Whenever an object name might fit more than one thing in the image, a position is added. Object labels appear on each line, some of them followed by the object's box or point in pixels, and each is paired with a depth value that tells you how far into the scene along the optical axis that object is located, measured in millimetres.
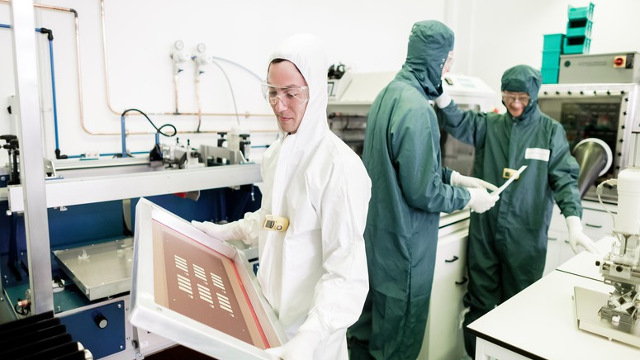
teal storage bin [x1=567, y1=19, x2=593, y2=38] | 2975
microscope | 1114
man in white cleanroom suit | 971
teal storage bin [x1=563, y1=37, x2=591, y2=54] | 3002
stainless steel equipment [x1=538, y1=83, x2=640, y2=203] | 2779
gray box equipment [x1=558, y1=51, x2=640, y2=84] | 2740
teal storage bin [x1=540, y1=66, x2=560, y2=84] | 3074
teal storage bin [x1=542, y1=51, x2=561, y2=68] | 3068
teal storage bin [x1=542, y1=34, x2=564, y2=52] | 3033
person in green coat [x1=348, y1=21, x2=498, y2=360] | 1571
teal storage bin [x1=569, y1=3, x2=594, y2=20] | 2988
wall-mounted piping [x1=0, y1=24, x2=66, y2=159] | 2083
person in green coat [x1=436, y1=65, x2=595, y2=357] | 1994
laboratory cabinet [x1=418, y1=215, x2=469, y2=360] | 2004
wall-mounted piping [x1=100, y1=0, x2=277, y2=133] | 2260
